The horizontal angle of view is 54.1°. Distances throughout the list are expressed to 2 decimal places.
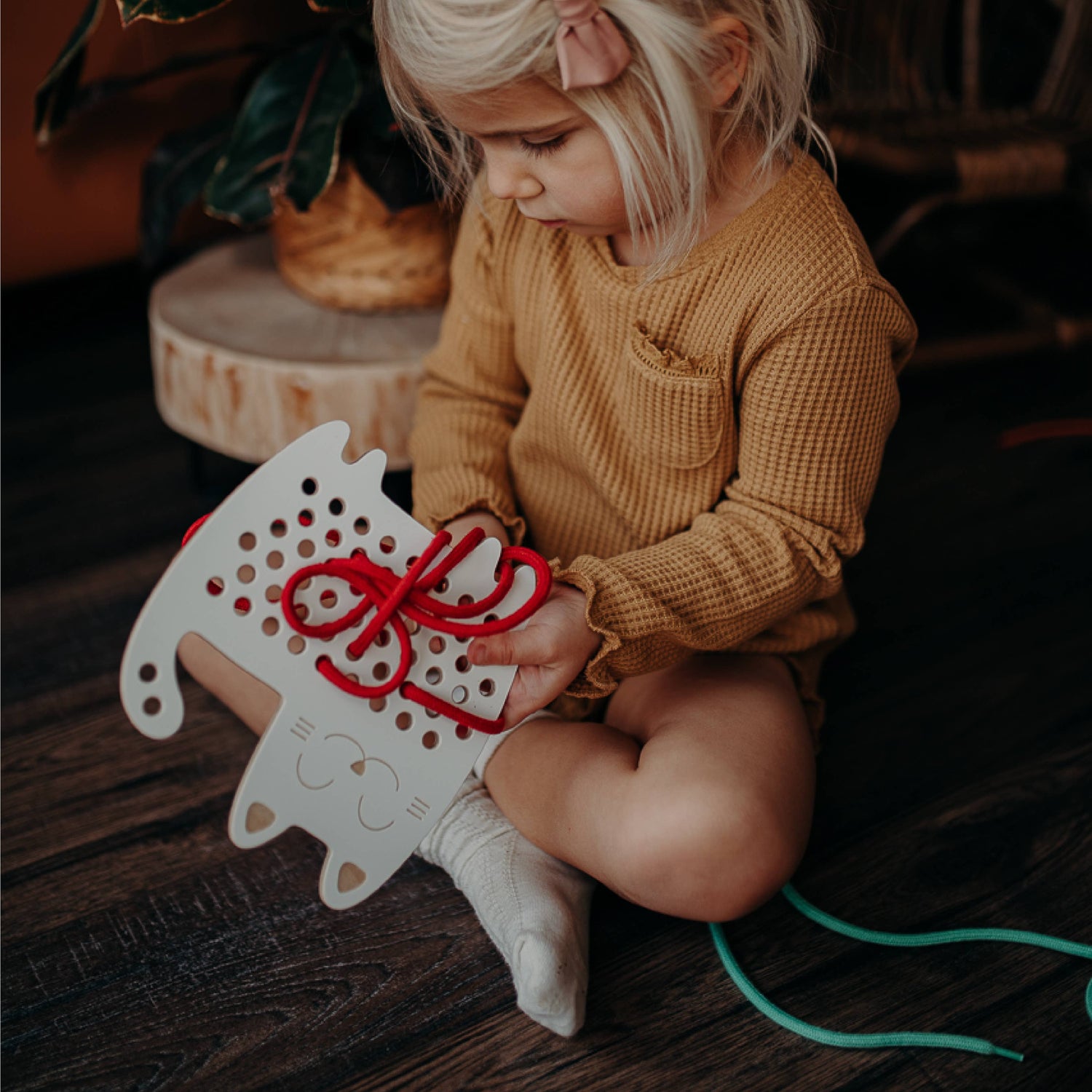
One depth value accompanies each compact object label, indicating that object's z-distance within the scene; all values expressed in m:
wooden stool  1.10
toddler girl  0.63
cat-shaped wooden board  0.63
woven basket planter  1.15
